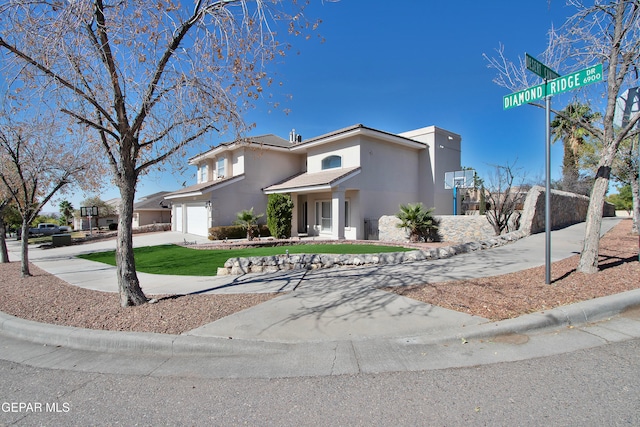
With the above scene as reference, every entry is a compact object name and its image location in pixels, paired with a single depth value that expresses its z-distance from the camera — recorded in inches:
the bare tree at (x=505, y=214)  512.4
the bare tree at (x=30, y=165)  360.2
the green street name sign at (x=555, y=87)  199.6
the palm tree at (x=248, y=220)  677.3
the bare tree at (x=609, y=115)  236.4
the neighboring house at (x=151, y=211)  1407.5
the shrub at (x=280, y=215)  682.2
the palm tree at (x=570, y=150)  1006.5
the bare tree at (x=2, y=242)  456.8
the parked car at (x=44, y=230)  1467.0
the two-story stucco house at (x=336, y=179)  678.5
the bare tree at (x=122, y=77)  181.3
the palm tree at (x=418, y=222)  574.6
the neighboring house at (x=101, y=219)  1768.0
